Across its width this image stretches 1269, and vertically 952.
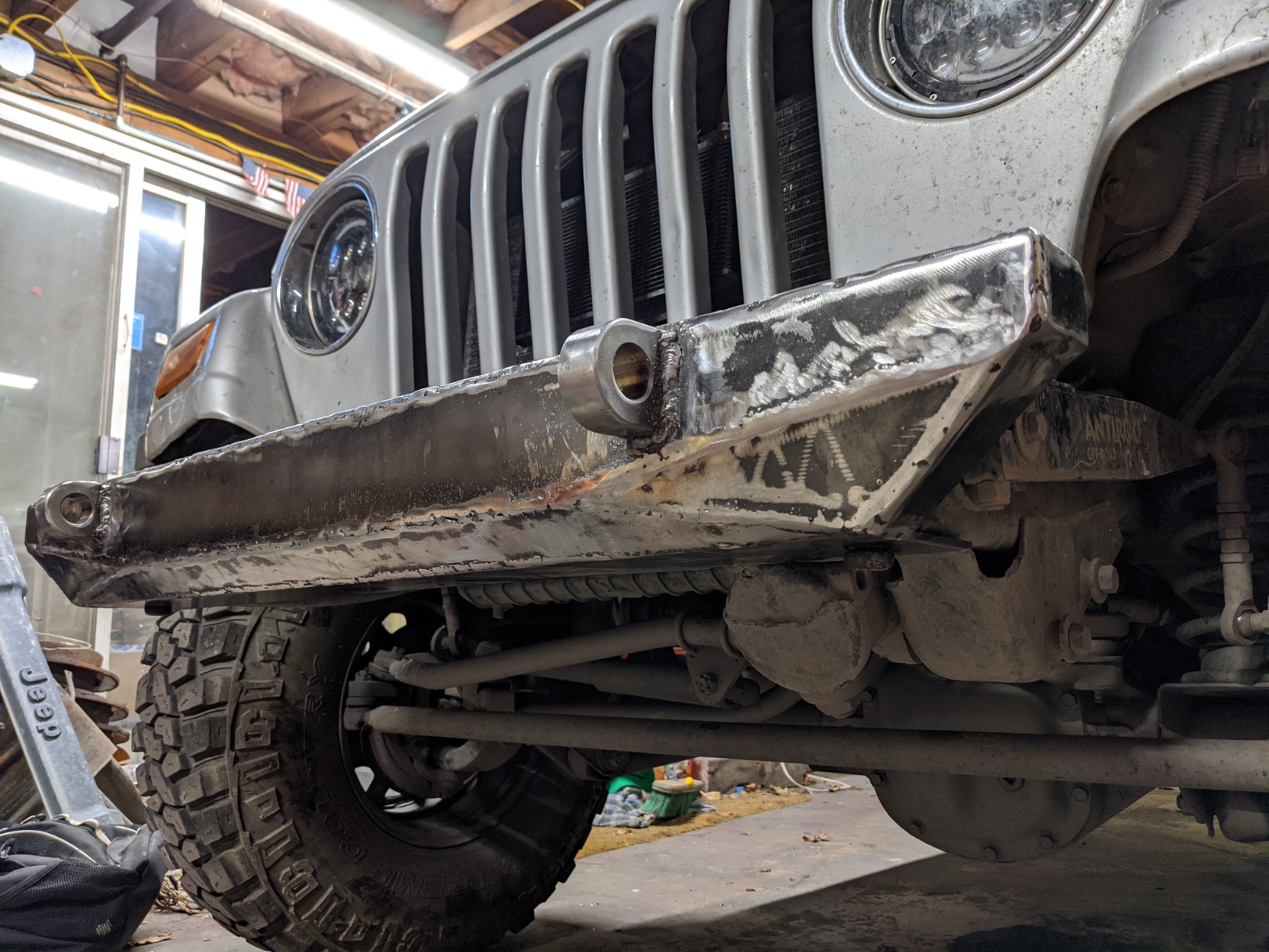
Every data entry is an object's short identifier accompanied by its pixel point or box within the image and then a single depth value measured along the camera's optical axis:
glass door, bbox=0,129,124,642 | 5.17
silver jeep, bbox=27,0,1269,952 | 0.90
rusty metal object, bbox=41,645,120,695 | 4.18
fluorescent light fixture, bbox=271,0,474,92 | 4.64
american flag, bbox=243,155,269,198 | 6.30
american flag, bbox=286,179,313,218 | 6.55
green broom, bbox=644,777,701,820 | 4.10
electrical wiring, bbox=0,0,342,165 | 5.63
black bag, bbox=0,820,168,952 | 2.12
